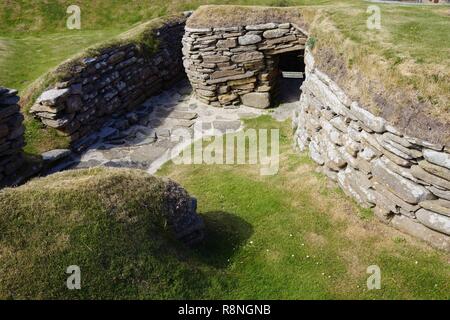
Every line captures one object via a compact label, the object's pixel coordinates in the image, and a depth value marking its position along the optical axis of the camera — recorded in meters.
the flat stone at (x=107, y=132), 16.11
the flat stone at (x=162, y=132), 16.23
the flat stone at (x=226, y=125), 16.22
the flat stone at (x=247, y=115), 16.94
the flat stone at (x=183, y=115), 17.55
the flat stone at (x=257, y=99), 17.20
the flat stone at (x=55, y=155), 13.77
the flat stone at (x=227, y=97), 17.80
